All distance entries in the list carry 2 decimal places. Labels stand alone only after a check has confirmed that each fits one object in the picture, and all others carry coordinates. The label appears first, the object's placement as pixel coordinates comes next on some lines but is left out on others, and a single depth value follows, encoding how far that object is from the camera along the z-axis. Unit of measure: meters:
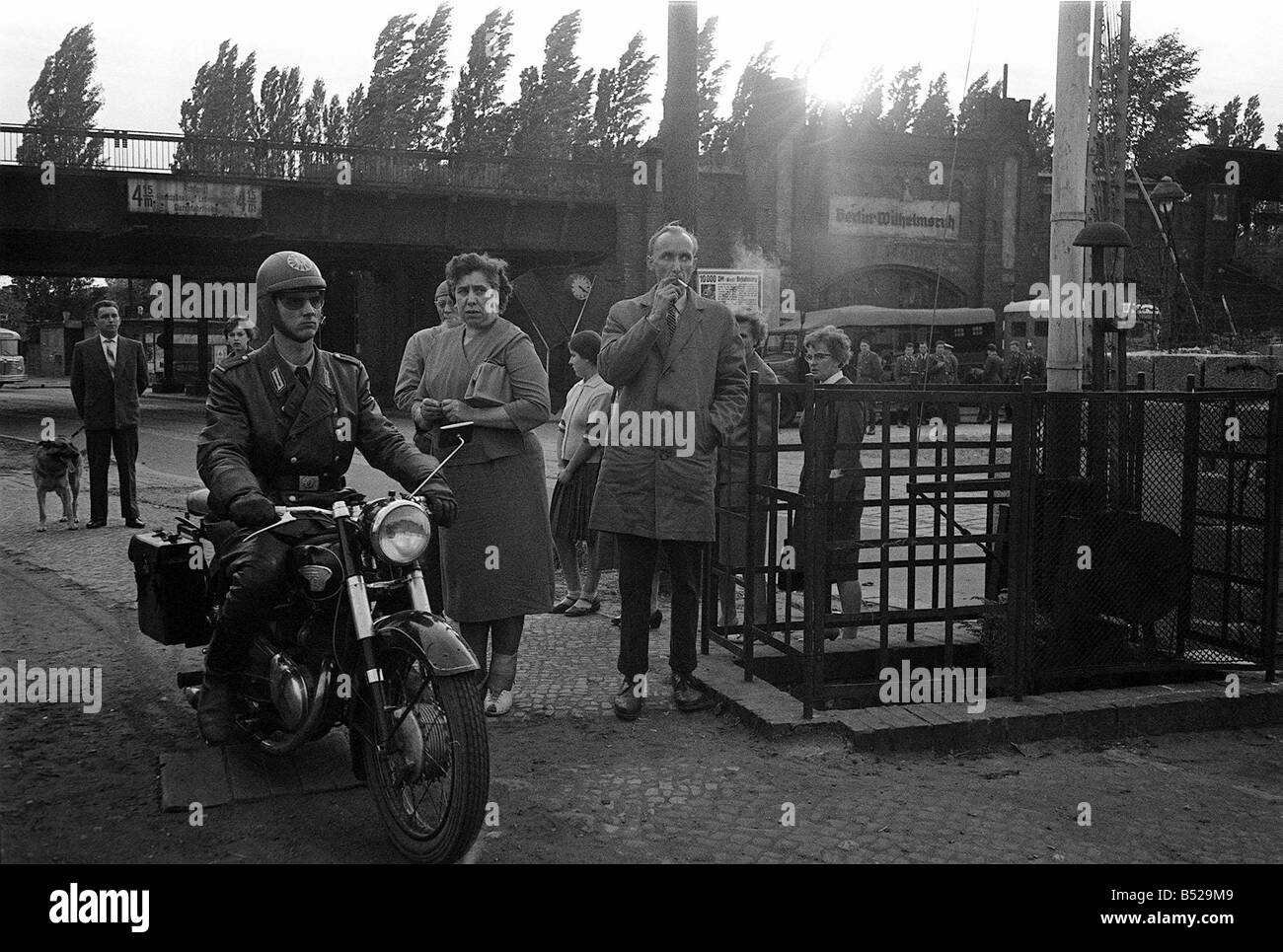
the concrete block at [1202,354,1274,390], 10.79
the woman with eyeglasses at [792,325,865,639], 5.73
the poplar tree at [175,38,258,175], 57.66
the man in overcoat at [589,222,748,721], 5.47
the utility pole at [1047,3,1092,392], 7.05
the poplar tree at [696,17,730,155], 56.66
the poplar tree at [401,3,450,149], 49.06
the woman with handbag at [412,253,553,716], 5.39
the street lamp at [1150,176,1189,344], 24.47
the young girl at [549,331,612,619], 7.59
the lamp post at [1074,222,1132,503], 7.04
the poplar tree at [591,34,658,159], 52.62
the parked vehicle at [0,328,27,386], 52.97
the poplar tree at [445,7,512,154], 50.62
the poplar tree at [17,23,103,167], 44.62
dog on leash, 10.95
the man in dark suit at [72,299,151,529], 11.15
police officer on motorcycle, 4.52
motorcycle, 3.79
